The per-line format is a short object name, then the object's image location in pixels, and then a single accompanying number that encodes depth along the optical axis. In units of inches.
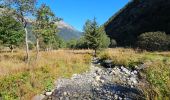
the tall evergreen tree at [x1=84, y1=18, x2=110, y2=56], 592.0
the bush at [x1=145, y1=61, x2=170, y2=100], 116.9
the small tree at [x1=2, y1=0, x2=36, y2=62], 310.6
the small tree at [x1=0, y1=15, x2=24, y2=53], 537.8
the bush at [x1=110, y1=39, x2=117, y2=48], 1259.4
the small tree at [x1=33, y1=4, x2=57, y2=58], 341.1
